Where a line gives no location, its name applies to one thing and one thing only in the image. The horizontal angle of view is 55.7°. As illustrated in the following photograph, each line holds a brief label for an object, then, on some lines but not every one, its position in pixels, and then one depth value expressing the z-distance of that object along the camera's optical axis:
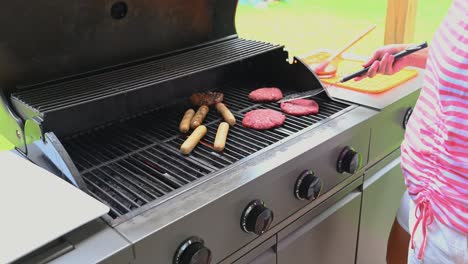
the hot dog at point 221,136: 0.86
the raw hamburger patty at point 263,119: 0.95
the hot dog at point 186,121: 0.95
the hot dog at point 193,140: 0.86
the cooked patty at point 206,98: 1.07
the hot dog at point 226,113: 0.98
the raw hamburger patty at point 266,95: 1.09
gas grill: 0.68
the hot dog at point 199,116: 0.97
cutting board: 1.13
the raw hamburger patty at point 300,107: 1.01
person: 0.74
